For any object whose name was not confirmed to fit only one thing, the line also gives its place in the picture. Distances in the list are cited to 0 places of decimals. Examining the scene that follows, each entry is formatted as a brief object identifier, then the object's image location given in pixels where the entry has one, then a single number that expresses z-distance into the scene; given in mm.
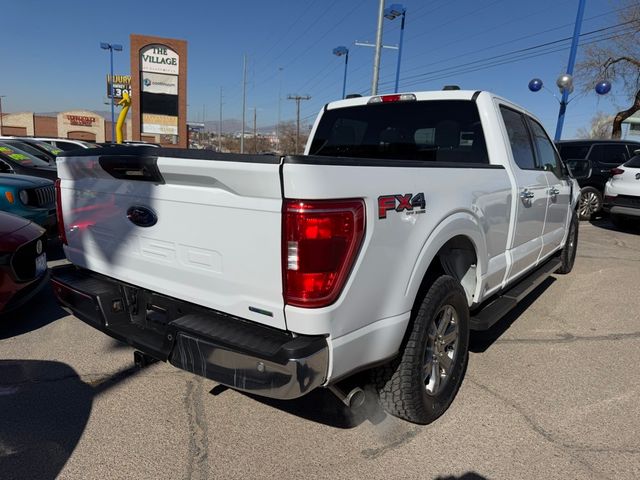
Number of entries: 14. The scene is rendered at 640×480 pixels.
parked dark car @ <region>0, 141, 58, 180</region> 8266
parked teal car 5609
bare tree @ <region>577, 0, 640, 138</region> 20922
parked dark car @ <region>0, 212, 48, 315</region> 3766
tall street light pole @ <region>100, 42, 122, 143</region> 41262
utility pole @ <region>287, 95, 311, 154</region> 64756
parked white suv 9344
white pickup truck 1977
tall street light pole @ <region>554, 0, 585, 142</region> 14293
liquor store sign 69125
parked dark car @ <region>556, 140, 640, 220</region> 11133
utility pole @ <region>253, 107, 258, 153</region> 59428
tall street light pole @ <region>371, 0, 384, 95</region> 17406
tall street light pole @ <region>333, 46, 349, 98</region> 27891
